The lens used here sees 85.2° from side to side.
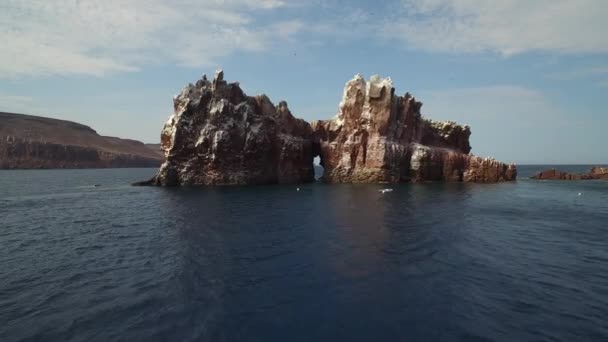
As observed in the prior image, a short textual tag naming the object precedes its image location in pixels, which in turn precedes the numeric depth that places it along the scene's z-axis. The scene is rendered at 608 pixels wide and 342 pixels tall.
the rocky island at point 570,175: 95.99
